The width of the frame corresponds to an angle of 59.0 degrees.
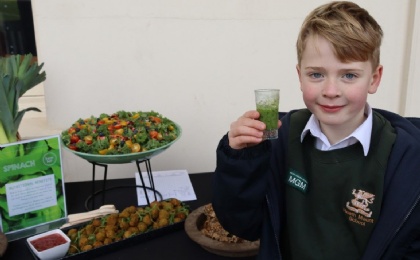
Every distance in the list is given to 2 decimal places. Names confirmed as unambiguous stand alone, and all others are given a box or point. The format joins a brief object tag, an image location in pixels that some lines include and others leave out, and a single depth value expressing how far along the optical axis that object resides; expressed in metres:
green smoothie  0.96
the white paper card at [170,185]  1.62
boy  0.94
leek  1.40
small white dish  1.08
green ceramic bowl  1.30
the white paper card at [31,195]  1.29
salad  1.35
